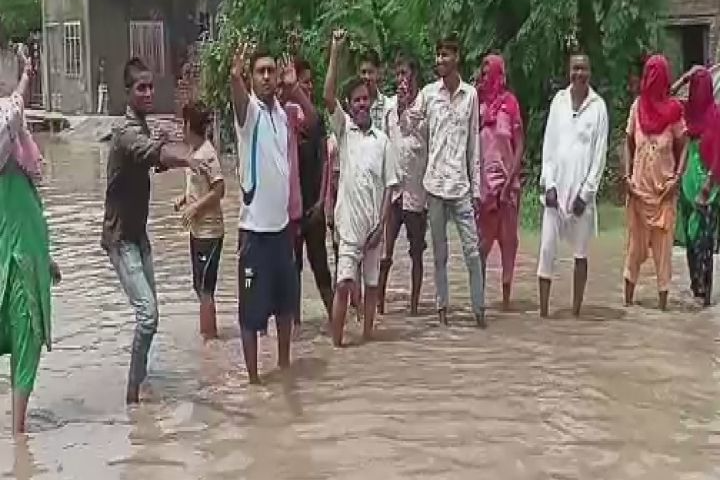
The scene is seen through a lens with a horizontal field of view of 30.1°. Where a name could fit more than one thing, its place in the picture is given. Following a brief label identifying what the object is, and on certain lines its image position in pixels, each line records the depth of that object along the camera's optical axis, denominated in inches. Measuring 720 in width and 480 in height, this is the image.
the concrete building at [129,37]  1453.0
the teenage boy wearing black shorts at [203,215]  338.3
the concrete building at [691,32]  684.7
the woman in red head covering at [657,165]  366.9
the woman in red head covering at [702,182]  377.7
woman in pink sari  373.4
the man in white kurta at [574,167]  354.9
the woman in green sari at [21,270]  259.9
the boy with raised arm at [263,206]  288.0
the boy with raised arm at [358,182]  323.0
